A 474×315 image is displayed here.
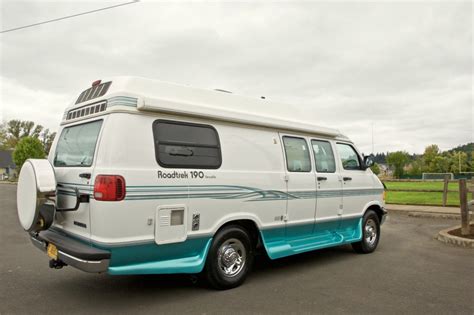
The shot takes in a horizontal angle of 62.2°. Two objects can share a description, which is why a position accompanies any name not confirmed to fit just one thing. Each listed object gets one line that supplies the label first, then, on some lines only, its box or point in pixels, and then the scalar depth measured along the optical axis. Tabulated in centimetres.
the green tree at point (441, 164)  9312
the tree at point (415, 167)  9391
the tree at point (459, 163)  9175
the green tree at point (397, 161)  8432
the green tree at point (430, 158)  9531
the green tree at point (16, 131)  7875
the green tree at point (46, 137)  7839
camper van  432
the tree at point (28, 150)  5700
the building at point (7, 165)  7481
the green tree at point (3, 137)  7906
